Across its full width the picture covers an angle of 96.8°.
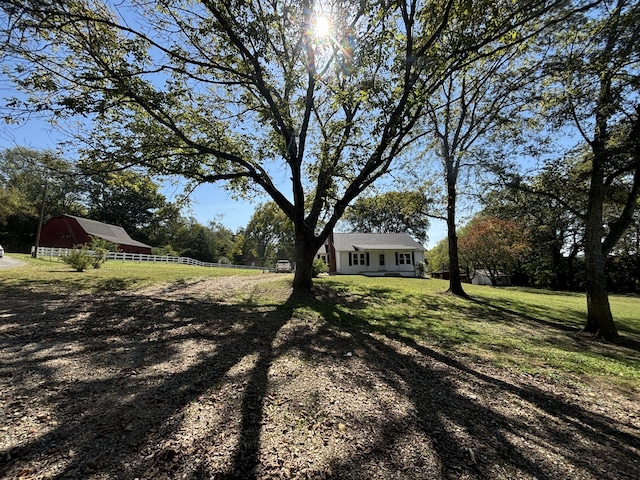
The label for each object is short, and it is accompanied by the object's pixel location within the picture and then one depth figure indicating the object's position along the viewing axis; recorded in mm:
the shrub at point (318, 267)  19562
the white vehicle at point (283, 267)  27172
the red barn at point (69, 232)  30875
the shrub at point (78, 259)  12743
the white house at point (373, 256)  29375
